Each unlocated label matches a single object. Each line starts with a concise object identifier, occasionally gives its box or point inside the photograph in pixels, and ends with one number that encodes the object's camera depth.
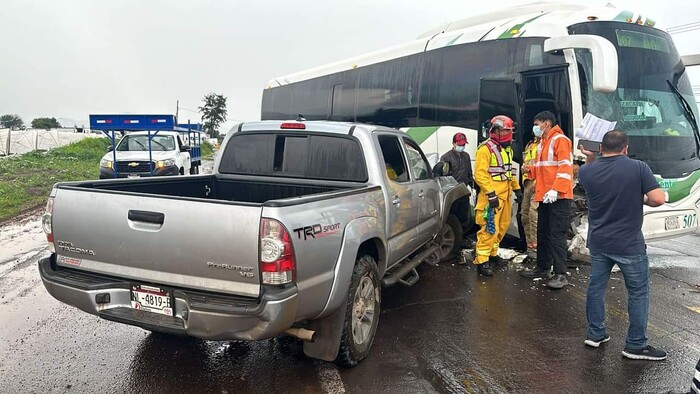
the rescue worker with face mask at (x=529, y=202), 6.47
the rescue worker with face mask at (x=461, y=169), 7.20
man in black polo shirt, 3.82
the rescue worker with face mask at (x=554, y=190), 5.56
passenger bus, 6.32
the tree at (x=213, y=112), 78.00
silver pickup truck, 2.85
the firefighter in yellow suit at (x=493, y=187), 6.09
